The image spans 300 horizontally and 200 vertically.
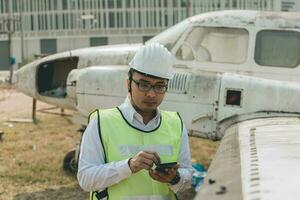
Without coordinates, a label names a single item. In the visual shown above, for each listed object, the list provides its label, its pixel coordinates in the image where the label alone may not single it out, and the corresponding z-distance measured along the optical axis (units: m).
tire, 8.93
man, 2.99
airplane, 6.73
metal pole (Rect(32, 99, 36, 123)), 15.09
